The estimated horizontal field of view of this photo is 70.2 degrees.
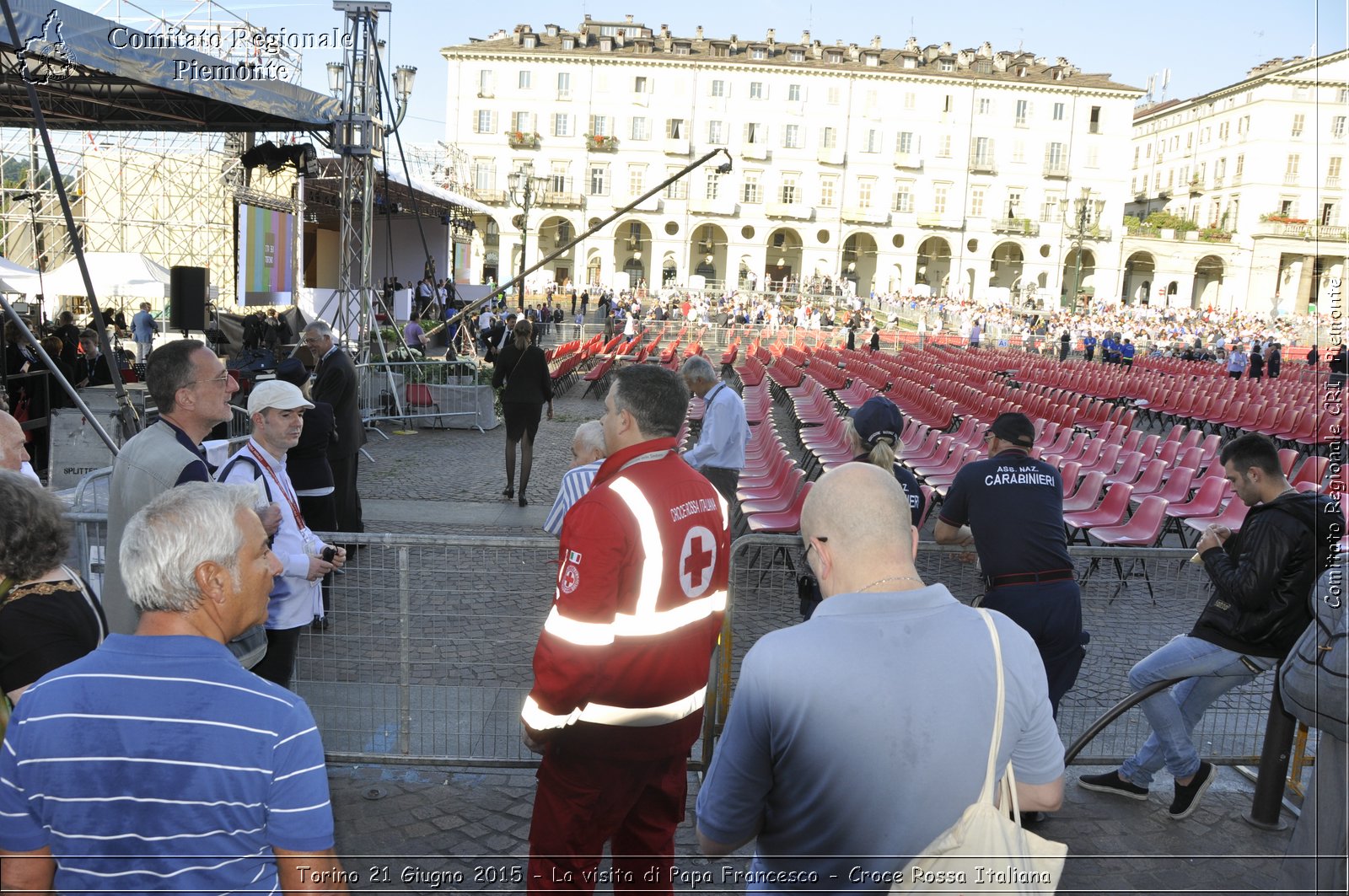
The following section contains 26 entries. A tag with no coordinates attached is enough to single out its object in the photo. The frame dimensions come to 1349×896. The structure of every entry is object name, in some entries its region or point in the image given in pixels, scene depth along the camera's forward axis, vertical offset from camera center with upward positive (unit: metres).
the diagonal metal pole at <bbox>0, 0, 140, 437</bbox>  5.08 +0.33
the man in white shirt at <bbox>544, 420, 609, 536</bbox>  3.93 -0.67
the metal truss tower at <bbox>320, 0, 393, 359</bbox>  12.23 +2.12
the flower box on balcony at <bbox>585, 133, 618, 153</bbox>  65.94 +11.69
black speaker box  11.42 -0.08
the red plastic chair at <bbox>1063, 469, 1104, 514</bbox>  8.61 -1.40
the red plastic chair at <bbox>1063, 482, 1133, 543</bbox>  8.15 -1.47
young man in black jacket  3.49 -0.93
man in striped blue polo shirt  1.58 -0.80
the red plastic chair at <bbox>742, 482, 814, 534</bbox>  7.36 -1.54
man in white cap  3.37 -0.85
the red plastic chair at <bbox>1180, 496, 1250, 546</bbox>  8.25 -1.48
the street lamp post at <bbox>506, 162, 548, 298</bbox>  57.59 +7.71
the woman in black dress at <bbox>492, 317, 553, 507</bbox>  9.26 -0.76
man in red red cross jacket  2.52 -0.91
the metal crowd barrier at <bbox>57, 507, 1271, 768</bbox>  4.06 -1.51
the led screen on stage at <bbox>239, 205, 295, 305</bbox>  24.56 +1.05
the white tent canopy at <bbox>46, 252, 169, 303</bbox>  18.33 +0.17
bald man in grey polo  1.75 -0.72
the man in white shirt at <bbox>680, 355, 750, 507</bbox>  6.90 -0.78
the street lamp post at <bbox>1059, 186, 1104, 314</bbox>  67.42 +9.42
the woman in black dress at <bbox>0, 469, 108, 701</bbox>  2.16 -0.72
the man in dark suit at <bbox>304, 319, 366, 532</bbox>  7.01 -0.91
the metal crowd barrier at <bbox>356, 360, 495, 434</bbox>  14.51 -1.44
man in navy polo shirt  3.61 -0.81
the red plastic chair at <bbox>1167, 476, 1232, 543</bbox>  8.55 -1.39
